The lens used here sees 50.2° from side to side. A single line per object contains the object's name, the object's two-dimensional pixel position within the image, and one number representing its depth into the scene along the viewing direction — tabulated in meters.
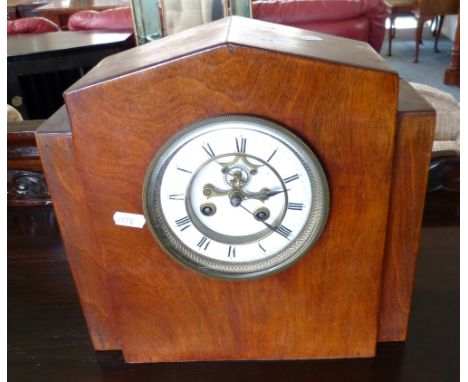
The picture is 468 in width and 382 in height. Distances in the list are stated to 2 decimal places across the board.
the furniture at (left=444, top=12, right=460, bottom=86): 4.00
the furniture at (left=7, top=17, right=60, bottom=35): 3.31
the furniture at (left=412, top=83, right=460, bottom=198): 1.01
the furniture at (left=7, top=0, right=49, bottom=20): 5.33
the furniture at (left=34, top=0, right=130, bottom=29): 4.95
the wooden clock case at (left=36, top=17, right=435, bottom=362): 0.55
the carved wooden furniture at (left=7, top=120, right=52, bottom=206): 1.05
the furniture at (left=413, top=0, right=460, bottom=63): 4.38
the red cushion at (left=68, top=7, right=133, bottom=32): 3.10
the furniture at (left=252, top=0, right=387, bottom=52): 2.79
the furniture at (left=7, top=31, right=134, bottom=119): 2.73
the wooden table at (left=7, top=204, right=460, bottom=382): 0.69
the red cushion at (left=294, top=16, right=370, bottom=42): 2.80
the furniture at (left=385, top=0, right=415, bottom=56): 4.94
